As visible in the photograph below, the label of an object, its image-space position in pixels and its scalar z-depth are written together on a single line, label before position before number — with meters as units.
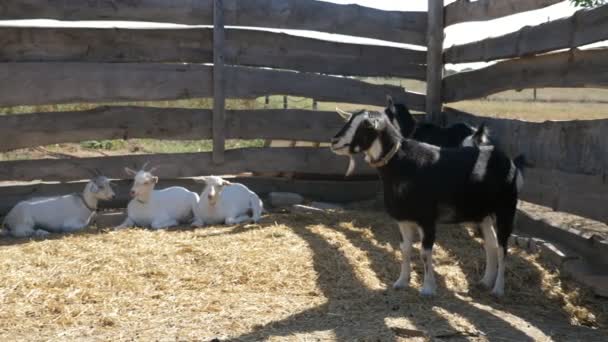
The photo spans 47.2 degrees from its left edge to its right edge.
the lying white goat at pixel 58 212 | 7.82
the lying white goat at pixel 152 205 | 8.27
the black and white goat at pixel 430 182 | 5.79
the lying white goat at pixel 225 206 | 8.51
